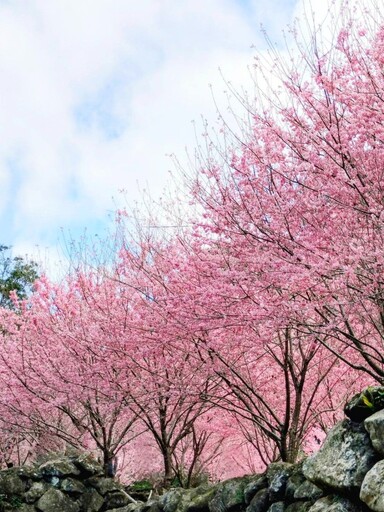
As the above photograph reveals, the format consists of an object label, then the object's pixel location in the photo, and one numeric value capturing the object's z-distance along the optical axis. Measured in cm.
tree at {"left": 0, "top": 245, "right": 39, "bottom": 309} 3331
